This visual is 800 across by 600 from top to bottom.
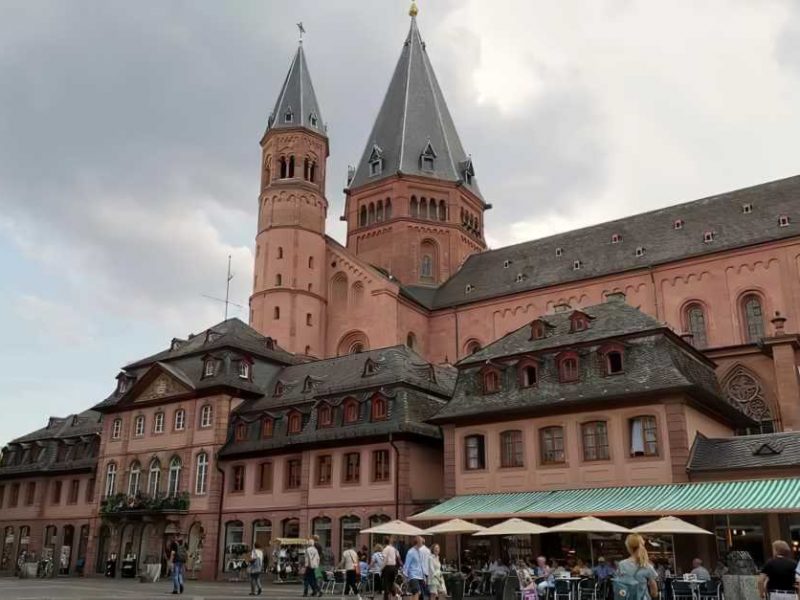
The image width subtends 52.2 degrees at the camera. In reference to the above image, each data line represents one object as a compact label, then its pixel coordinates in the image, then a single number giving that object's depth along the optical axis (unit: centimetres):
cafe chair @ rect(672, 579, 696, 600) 2266
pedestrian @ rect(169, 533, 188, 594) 2734
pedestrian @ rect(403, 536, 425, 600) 1869
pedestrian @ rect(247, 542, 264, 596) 2689
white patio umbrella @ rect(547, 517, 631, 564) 2452
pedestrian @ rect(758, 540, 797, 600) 1241
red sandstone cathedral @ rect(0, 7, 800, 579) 2959
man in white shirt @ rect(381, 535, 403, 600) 2197
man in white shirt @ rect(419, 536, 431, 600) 1903
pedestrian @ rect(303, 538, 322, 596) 2600
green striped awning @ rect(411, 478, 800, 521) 2447
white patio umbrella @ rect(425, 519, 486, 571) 2789
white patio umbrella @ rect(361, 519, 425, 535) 2805
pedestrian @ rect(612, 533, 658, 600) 1137
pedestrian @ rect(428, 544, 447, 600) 1955
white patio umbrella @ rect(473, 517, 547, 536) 2597
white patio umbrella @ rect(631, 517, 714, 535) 2314
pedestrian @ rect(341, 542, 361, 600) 2648
